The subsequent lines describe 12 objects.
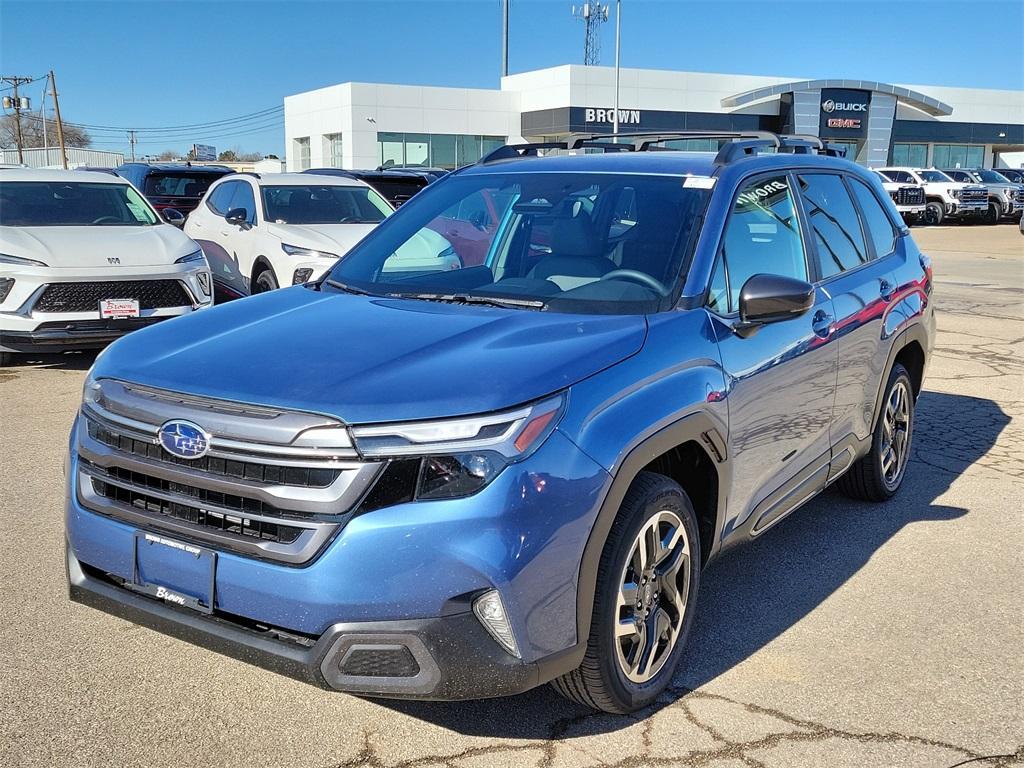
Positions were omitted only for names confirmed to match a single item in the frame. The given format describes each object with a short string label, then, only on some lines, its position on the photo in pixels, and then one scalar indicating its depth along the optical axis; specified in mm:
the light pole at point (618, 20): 46531
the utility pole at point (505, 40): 65062
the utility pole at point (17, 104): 77862
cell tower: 67812
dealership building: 49969
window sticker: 3965
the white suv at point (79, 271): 8102
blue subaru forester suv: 2639
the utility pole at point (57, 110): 67250
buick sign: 55406
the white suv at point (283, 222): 10148
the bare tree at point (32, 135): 119250
